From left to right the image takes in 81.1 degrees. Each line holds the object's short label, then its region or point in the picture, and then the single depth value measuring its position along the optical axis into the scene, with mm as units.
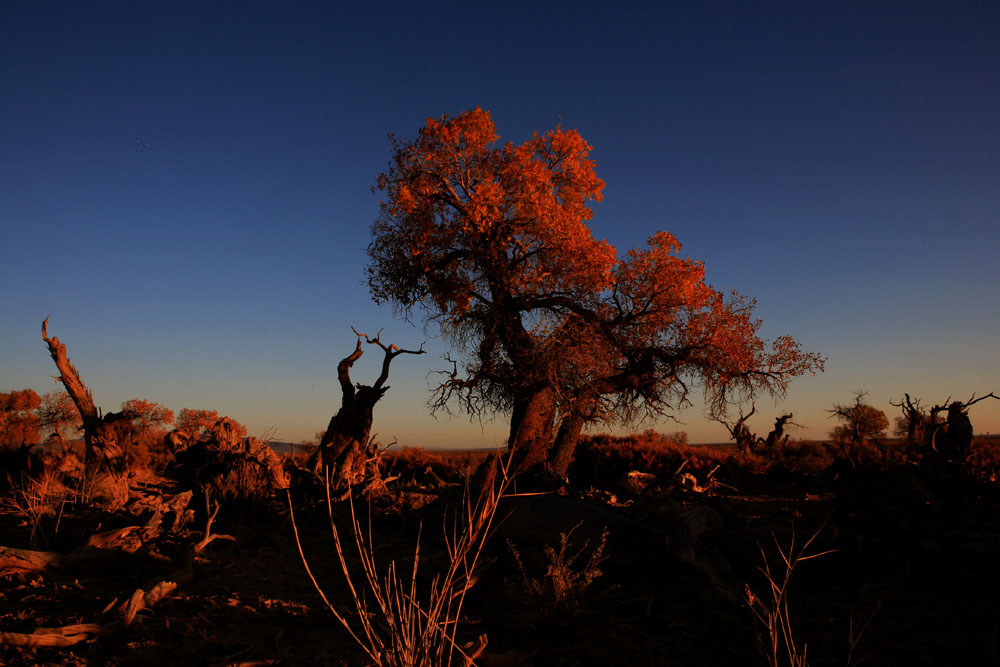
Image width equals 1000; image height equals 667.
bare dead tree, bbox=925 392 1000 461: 10391
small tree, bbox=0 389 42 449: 21012
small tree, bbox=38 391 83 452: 21078
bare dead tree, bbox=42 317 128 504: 10781
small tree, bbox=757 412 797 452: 20969
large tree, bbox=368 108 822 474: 15320
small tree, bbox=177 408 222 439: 21266
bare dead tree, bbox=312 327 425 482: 11680
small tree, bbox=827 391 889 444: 28053
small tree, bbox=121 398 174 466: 11352
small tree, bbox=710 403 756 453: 21719
